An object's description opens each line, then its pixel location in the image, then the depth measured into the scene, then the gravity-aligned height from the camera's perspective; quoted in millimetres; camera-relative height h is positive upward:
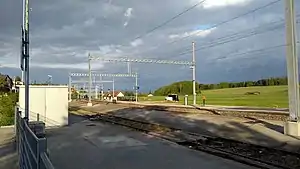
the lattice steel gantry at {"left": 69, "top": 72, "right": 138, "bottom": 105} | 37768 +2253
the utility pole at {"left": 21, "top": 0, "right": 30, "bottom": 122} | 5758 +1036
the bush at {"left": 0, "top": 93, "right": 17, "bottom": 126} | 15637 -1056
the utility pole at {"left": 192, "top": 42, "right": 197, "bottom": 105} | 31725 +3144
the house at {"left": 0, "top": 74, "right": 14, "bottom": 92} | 27296 +805
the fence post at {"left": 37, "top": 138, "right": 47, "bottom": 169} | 2325 -559
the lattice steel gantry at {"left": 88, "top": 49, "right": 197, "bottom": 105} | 31725 +3163
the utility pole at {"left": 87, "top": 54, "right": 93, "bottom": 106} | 37685 +2255
